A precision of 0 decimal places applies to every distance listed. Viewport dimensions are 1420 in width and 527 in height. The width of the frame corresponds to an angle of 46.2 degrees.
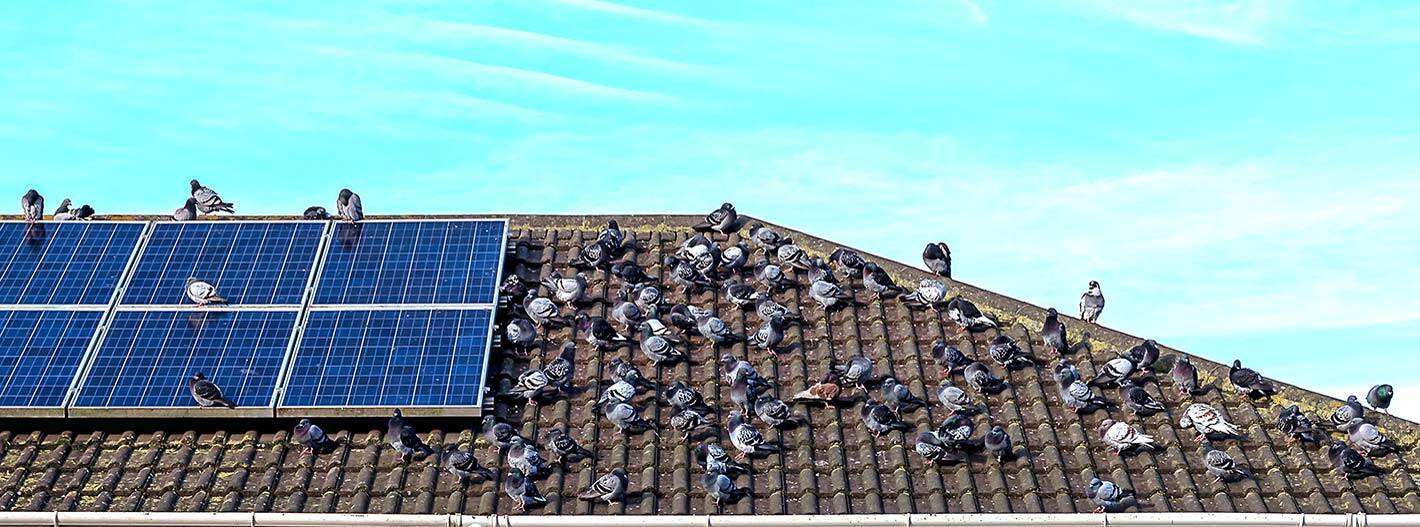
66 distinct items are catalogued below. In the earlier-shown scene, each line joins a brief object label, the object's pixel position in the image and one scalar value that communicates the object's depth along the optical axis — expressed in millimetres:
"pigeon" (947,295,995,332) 19625
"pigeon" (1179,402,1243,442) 17219
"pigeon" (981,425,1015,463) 16516
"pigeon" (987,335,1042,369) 18672
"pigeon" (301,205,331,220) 21688
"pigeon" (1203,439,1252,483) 16359
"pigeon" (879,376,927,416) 17422
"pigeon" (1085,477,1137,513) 15539
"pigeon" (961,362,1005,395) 18062
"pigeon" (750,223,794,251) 21641
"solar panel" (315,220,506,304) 19406
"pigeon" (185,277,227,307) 19172
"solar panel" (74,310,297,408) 17469
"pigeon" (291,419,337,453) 16797
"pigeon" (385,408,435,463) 16562
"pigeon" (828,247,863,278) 20953
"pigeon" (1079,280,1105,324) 20406
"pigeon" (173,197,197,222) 22109
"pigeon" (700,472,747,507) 15594
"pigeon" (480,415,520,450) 16688
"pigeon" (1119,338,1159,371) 18750
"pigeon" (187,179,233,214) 22828
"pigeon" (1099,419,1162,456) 16844
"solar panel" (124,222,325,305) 19422
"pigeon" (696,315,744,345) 19031
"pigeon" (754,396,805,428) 17062
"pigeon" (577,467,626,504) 15680
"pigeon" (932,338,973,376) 18438
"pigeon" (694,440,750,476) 16078
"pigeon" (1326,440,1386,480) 16531
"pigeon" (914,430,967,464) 16344
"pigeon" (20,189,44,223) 21844
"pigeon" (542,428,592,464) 16406
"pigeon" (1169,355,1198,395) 18359
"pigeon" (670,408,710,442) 17062
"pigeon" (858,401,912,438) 16906
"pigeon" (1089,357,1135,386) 18469
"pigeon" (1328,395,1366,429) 17719
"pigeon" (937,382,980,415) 17531
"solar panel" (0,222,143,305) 19359
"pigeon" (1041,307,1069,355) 19359
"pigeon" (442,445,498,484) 16047
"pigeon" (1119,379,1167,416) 17703
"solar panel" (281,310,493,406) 17422
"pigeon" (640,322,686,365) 18562
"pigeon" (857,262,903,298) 20422
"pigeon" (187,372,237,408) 17219
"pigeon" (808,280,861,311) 20094
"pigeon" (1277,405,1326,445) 17266
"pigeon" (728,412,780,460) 16469
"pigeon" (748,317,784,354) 18906
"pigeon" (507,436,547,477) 16047
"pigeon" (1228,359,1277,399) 18422
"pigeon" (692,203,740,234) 22156
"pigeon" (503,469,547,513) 15570
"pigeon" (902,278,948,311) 20172
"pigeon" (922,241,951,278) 21328
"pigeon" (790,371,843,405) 17609
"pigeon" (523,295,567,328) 19438
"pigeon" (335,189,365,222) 21422
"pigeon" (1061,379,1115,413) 17641
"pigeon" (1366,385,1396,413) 18375
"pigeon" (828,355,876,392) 17922
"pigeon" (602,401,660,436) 17031
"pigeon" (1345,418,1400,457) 17062
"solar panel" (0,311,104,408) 17484
